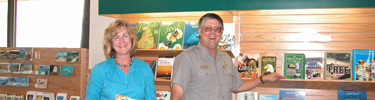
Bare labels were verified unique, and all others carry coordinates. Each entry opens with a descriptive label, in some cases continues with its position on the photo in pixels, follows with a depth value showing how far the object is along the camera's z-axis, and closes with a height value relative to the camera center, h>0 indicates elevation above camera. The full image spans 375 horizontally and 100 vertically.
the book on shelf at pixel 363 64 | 3.19 -0.12
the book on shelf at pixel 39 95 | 4.65 -0.65
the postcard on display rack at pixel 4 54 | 4.93 -0.05
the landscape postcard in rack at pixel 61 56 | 4.53 -0.07
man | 2.36 -0.14
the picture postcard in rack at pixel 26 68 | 4.76 -0.26
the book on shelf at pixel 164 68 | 3.59 -0.19
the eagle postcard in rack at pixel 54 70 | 4.57 -0.27
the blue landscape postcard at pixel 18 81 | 4.77 -0.47
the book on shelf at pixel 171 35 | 3.52 +0.19
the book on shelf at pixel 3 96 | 4.92 -0.71
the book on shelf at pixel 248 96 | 3.63 -0.51
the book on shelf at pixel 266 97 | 3.61 -0.52
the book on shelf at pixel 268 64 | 3.53 -0.14
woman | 2.14 -0.15
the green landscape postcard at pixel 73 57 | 4.44 -0.08
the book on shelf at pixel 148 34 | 3.58 +0.21
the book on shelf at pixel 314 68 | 3.35 -0.17
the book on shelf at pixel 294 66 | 3.37 -0.15
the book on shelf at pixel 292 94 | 3.53 -0.48
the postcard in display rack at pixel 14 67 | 4.83 -0.25
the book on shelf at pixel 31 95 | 4.68 -0.66
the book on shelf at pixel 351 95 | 3.42 -0.47
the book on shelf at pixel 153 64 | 3.65 -0.14
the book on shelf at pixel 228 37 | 3.37 +0.16
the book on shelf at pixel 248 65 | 3.54 -0.15
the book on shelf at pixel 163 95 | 3.79 -0.53
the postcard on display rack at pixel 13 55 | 4.86 -0.06
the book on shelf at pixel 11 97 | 4.88 -0.72
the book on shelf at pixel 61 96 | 4.49 -0.64
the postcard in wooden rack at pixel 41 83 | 4.64 -0.47
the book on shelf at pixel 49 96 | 4.57 -0.65
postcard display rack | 4.42 -0.37
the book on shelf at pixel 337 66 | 3.27 -0.14
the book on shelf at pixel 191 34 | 3.50 +0.20
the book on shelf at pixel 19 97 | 4.82 -0.71
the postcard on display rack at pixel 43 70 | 4.64 -0.28
